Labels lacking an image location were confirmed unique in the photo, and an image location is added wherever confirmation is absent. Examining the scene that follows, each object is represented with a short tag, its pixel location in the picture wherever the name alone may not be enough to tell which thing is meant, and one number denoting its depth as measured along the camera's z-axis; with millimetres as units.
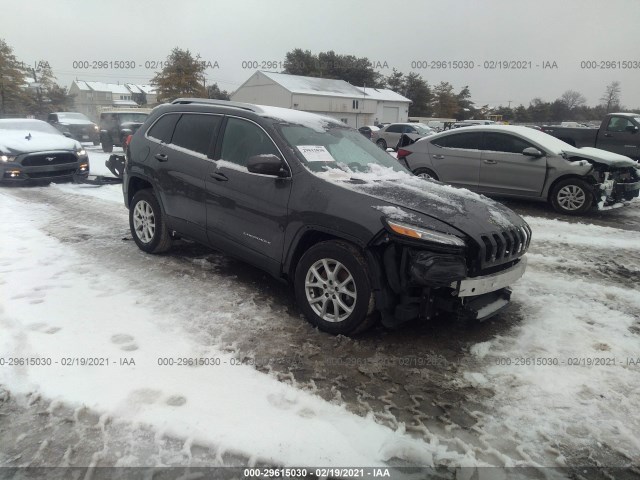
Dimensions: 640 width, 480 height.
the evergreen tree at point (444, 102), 74125
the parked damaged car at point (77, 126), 20438
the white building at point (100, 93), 81438
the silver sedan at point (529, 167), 7867
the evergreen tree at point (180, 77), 38906
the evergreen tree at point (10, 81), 41594
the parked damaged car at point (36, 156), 9492
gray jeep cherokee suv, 3275
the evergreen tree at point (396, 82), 74688
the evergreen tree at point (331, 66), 66125
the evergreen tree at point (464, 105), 77000
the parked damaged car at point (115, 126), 17716
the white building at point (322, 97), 47281
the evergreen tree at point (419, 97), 71812
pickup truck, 13508
